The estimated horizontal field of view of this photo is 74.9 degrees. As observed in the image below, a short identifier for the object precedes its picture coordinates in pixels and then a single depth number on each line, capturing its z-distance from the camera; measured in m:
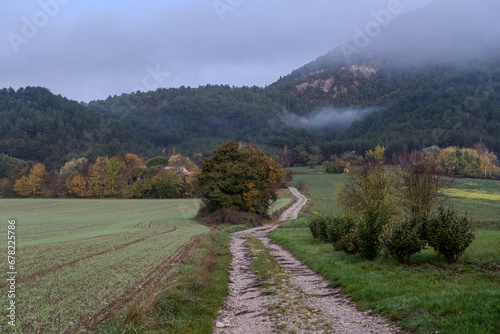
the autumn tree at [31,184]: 98.28
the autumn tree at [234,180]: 52.00
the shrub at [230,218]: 49.38
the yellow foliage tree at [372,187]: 35.03
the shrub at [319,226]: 25.94
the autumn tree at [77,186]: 101.00
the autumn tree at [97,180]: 103.31
